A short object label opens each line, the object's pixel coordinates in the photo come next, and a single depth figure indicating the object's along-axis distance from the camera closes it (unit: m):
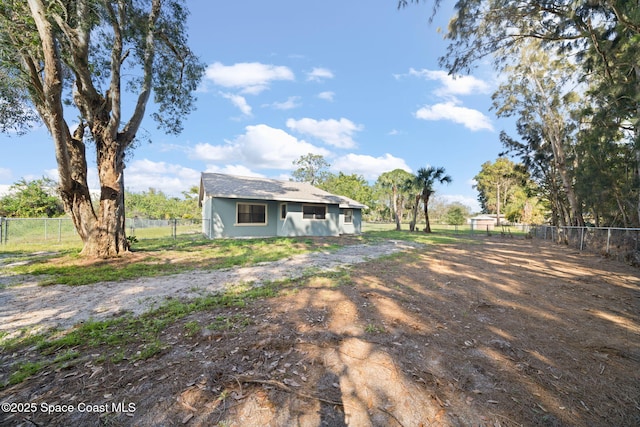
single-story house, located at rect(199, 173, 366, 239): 13.42
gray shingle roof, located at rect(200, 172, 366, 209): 13.75
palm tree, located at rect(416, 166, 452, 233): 22.08
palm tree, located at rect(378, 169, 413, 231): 29.97
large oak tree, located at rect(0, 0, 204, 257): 5.93
